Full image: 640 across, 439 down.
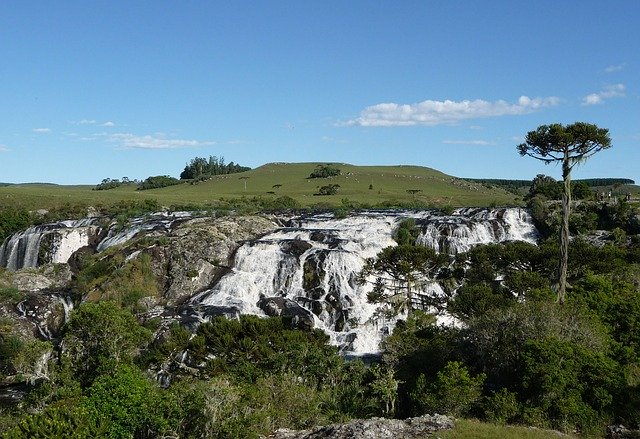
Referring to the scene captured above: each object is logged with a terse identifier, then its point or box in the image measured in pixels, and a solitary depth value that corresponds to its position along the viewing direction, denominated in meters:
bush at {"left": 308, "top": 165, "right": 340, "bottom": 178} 161.38
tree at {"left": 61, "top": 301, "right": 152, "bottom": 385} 28.41
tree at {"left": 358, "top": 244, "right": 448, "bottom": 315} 38.41
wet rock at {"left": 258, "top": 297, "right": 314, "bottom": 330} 41.04
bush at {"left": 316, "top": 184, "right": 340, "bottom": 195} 127.06
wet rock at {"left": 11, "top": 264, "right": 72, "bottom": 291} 50.97
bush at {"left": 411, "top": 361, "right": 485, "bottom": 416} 23.75
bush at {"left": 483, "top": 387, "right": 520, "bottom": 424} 23.06
